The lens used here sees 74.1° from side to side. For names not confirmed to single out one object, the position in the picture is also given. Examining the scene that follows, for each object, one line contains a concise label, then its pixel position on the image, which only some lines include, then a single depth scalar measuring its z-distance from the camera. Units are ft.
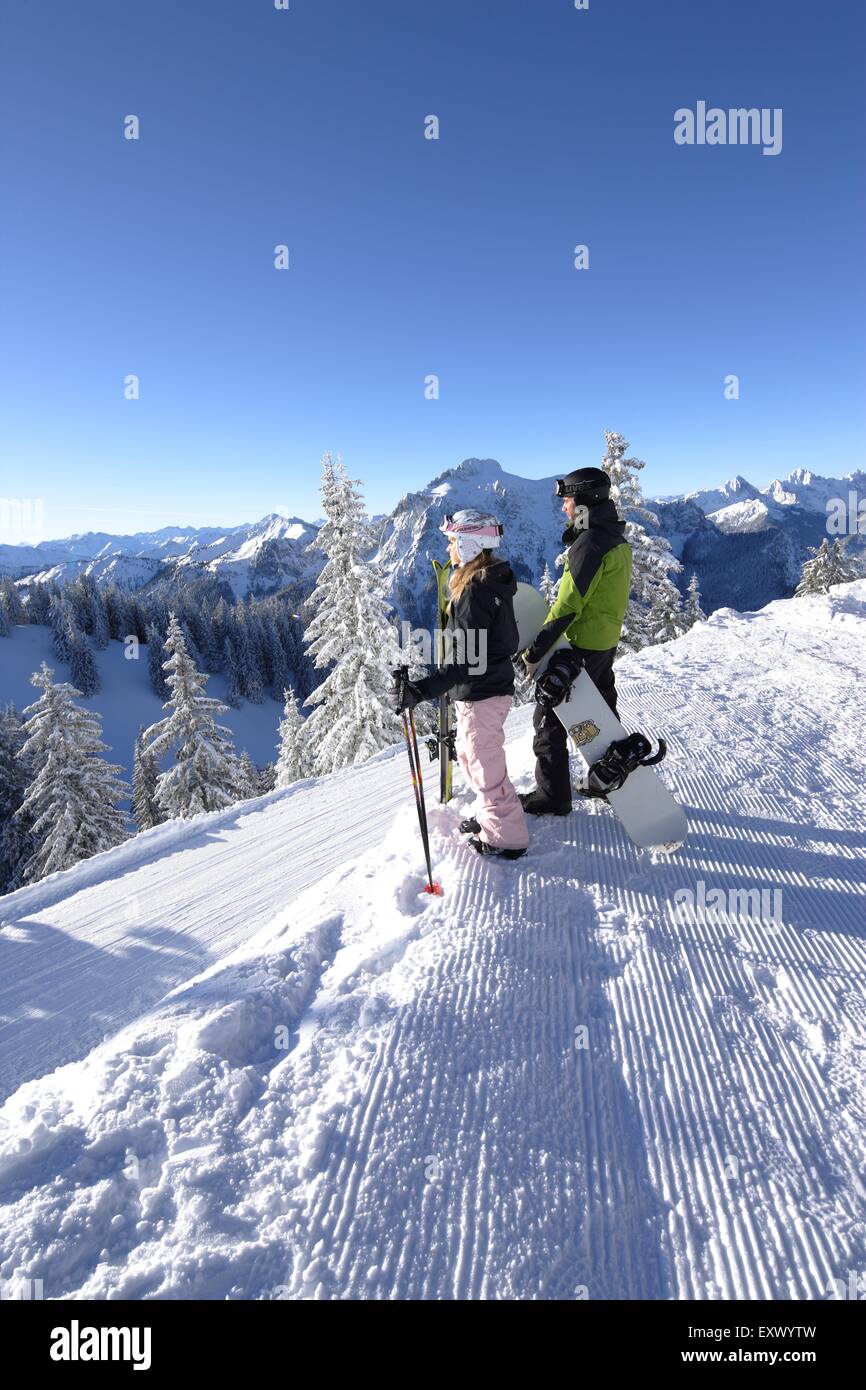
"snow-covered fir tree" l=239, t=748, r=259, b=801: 91.06
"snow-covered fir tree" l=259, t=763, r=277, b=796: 154.92
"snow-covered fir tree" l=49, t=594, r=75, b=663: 259.62
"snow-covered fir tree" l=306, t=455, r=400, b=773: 66.18
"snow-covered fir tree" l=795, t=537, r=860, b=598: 108.47
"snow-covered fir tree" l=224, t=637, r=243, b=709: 274.16
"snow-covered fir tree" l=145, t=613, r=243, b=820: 81.61
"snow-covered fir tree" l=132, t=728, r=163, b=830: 140.58
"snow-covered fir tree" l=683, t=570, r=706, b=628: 116.06
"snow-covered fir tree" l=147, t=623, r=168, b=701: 268.00
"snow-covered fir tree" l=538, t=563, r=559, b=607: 92.43
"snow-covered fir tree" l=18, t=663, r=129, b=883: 76.33
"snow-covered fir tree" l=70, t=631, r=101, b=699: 255.29
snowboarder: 15.14
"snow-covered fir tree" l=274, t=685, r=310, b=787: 85.95
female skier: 13.47
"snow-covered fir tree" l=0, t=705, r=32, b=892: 107.45
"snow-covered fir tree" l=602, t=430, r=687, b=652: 71.31
